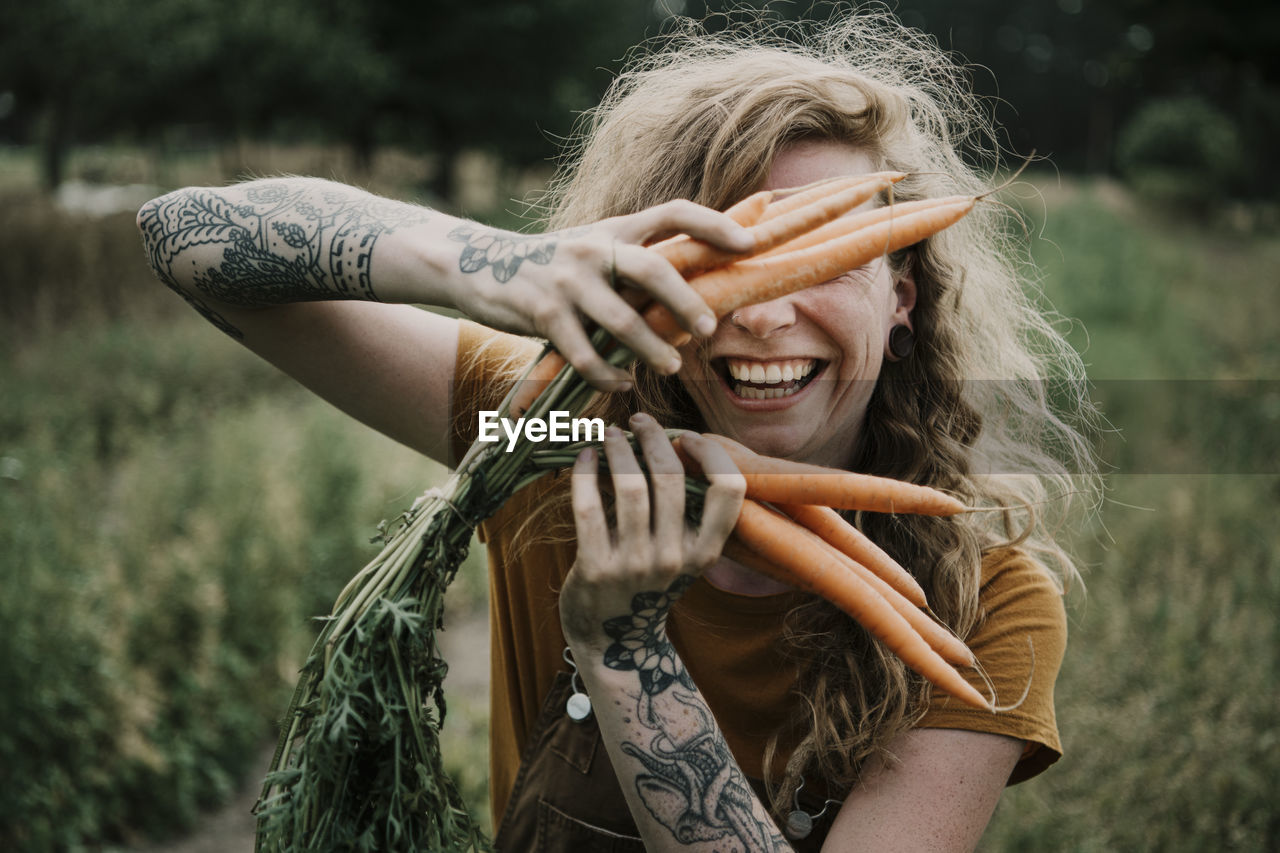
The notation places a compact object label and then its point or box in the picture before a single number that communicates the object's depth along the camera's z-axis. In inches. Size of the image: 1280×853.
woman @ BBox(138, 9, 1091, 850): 32.5
